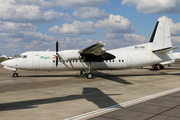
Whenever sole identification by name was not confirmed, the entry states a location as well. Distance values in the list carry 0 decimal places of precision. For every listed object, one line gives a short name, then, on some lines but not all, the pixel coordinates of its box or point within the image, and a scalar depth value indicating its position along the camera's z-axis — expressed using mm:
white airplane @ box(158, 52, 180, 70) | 36997
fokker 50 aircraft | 22062
